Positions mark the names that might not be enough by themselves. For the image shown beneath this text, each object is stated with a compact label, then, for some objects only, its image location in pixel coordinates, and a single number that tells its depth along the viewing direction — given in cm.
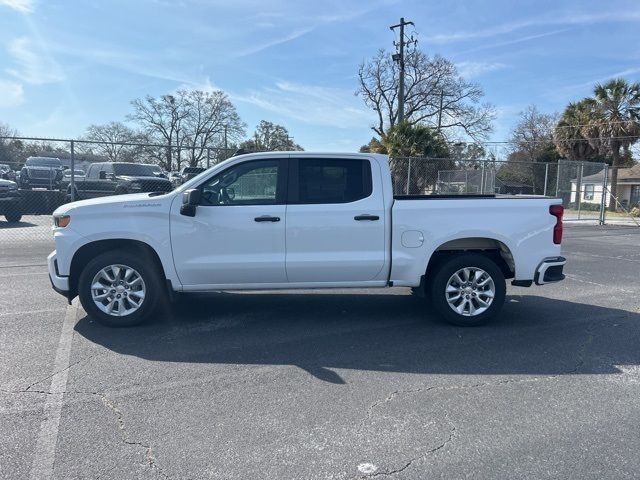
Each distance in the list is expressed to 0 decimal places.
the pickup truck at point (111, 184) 1469
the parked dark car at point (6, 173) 1442
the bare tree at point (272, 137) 6100
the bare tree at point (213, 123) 5338
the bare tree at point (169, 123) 5331
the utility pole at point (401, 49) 3015
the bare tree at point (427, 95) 4294
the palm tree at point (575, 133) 3619
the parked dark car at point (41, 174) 1569
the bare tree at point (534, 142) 5384
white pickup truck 566
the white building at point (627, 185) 4231
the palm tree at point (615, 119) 3291
